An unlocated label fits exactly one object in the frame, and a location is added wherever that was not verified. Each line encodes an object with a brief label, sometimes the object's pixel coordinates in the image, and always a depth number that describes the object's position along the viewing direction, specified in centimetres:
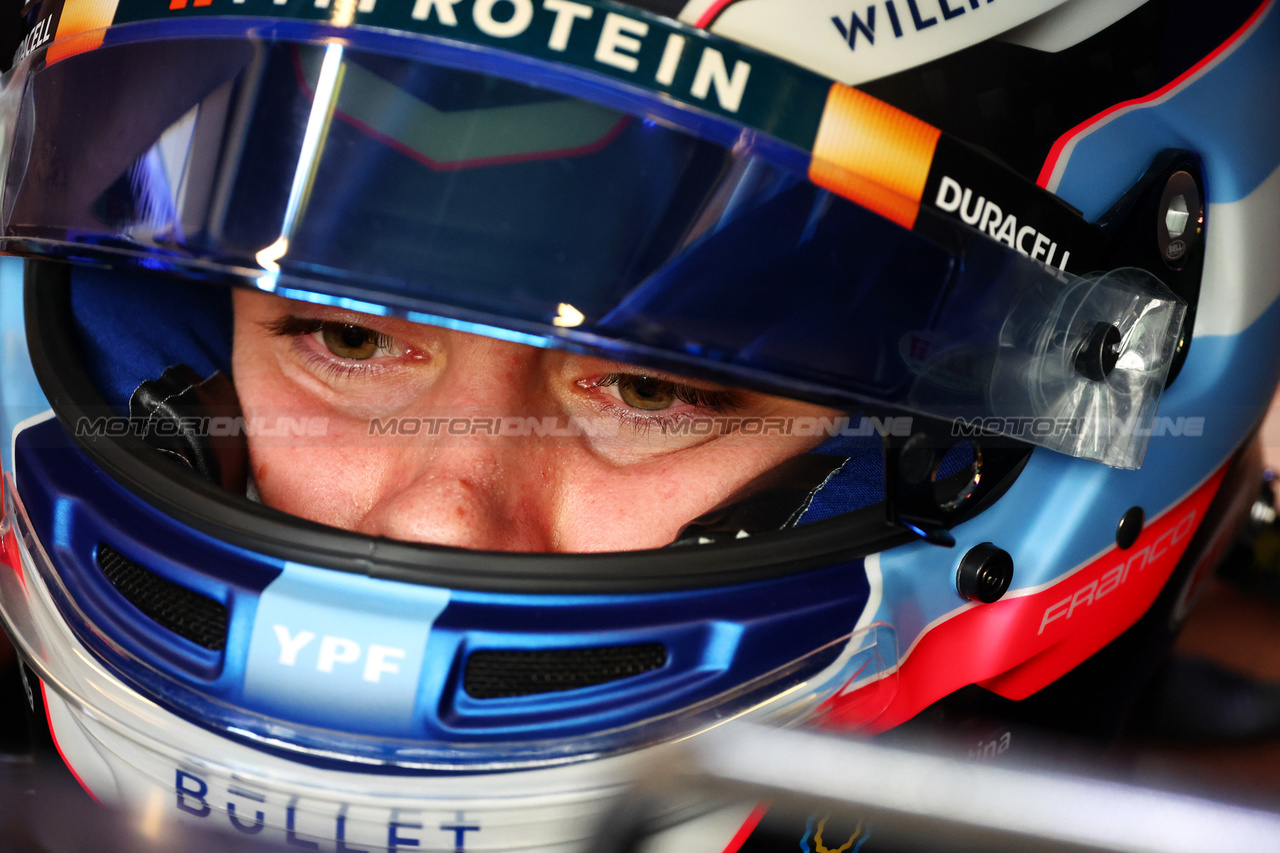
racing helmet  229
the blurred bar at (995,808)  223
